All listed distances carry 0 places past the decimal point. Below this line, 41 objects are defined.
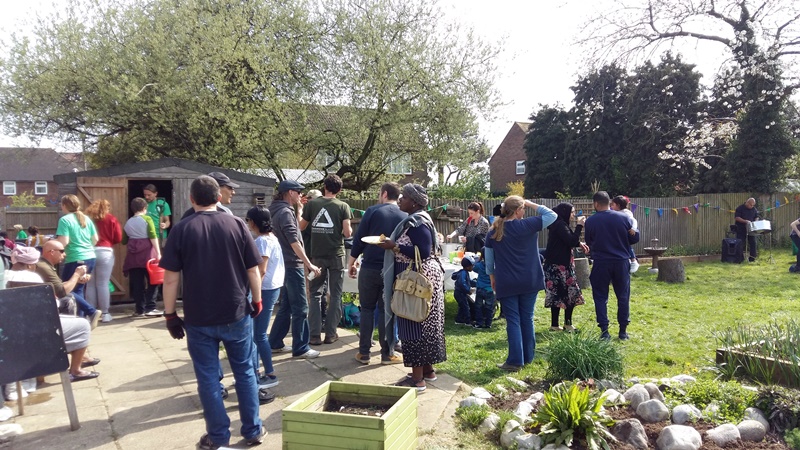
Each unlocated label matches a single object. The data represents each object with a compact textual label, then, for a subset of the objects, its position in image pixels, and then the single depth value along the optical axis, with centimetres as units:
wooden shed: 864
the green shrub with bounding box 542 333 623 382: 462
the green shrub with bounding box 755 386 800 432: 384
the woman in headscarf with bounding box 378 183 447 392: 475
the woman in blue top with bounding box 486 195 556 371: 546
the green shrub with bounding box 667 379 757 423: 403
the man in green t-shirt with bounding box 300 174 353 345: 606
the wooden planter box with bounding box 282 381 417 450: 304
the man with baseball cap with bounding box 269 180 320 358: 557
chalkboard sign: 381
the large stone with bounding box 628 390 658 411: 421
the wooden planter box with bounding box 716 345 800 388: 450
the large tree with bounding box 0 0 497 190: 1302
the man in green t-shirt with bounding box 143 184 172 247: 899
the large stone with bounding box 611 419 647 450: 369
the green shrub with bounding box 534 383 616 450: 354
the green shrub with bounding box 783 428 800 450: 355
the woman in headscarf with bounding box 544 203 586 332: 702
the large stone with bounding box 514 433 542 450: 358
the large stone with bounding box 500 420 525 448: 374
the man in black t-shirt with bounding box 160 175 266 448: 352
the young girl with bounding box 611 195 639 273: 741
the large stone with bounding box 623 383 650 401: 430
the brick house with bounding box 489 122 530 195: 3981
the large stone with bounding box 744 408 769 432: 389
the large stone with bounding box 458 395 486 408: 433
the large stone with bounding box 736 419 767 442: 374
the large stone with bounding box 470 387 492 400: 458
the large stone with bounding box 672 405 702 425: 396
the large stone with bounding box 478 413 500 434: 400
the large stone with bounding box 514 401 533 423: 398
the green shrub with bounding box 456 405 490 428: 409
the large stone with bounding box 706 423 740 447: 367
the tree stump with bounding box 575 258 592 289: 1064
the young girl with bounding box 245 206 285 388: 478
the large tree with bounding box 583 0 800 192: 1845
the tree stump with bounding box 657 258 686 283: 1179
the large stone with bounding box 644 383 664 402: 432
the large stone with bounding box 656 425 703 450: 354
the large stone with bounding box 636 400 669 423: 399
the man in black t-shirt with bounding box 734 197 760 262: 1509
